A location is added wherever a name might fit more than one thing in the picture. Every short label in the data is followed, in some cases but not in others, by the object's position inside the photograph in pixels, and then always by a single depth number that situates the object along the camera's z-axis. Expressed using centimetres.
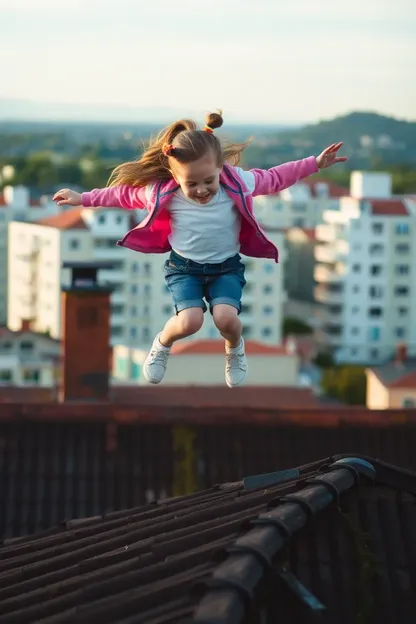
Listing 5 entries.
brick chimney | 2161
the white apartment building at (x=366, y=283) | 9188
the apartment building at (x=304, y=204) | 11050
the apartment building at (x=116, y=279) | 8312
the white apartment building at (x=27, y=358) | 6331
